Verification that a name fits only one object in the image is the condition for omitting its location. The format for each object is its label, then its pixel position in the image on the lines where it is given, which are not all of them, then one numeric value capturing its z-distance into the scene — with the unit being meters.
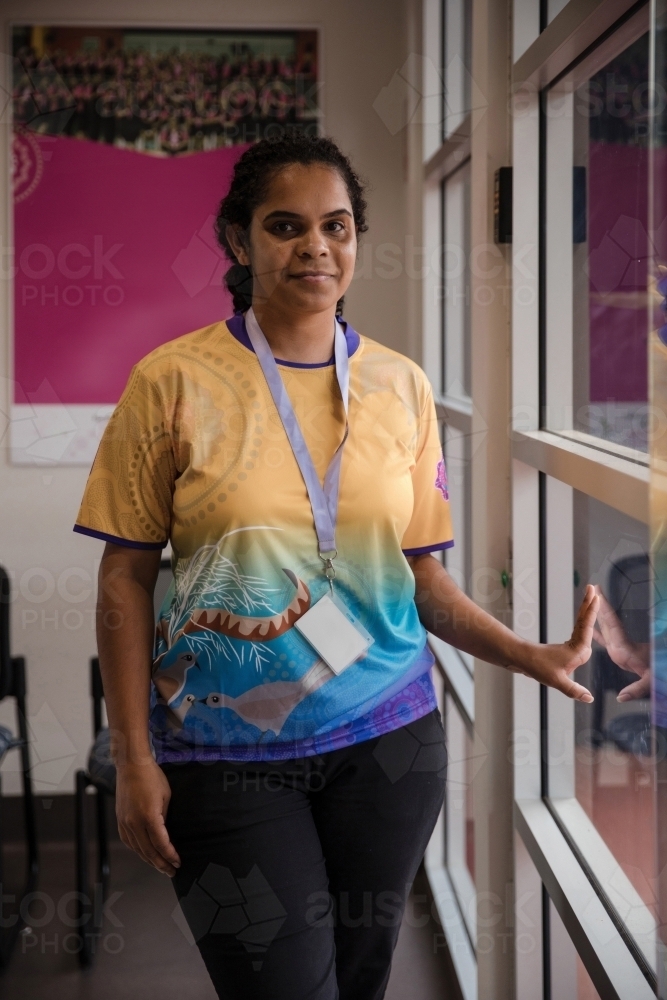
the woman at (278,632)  1.26
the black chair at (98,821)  2.49
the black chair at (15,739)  2.56
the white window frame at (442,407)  2.35
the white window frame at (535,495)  1.27
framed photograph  3.22
